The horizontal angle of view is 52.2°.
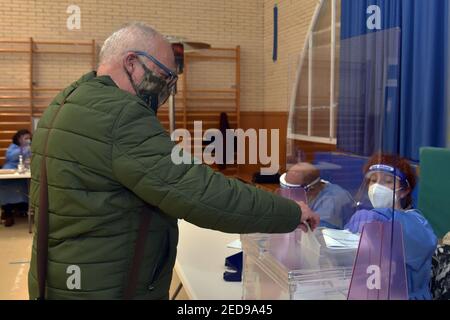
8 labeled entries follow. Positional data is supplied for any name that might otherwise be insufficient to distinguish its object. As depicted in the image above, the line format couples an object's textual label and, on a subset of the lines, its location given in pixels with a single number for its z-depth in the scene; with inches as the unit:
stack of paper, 54.0
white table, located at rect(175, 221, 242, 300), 63.2
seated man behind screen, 73.6
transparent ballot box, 49.0
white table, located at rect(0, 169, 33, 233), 206.7
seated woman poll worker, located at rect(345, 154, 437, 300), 56.8
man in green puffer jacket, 43.3
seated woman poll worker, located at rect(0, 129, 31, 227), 219.6
